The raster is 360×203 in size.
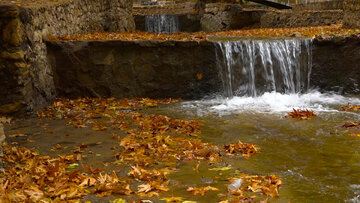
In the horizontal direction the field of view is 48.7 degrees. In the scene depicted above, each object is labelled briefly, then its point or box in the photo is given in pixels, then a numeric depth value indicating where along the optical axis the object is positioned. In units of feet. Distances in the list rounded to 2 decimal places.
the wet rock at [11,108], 23.25
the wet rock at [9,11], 22.49
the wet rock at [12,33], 22.80
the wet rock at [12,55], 22.93
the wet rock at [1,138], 13.52
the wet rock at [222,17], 56.54
